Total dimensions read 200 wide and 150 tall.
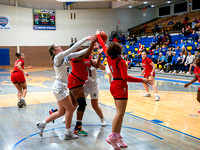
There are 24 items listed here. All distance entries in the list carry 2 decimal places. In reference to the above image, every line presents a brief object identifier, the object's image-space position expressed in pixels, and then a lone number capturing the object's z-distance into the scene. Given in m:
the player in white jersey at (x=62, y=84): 4.19
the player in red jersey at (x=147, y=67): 8.12
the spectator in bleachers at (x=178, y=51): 15.57
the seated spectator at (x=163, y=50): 17.02
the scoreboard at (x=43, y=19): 27.48
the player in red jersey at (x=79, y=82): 4.55
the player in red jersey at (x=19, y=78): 7.01
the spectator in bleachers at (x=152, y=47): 18.03
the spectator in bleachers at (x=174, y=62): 15.06
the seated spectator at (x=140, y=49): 19.18
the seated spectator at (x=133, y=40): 22.82
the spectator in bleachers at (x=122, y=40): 24.34
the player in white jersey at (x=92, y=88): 5.07
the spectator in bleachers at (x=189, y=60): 13.91
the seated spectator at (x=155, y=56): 16.70
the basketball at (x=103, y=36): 4.19
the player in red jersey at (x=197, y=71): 5.82
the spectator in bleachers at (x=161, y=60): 15.85
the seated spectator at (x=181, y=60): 14.44
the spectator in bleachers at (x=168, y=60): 15.52
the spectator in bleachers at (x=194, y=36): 16.34
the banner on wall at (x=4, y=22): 25.53
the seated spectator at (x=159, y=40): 18.57
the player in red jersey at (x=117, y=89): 3.75
